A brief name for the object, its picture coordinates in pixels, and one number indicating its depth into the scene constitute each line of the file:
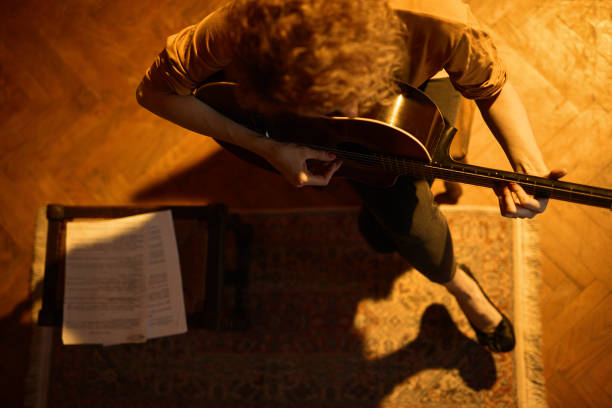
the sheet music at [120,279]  1.23
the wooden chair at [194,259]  1.19
